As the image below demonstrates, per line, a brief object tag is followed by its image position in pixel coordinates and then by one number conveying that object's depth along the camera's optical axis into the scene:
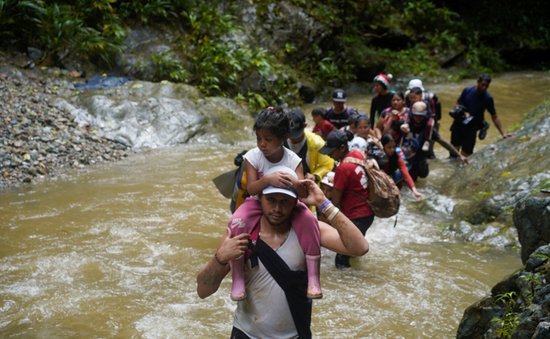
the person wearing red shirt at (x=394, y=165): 6.46
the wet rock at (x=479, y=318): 3.15
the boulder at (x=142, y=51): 12.25
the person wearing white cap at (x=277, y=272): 2.50
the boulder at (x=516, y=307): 2.52
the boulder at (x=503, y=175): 6.11
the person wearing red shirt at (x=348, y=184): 4.72
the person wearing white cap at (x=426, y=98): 8.20
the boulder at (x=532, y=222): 3.45
